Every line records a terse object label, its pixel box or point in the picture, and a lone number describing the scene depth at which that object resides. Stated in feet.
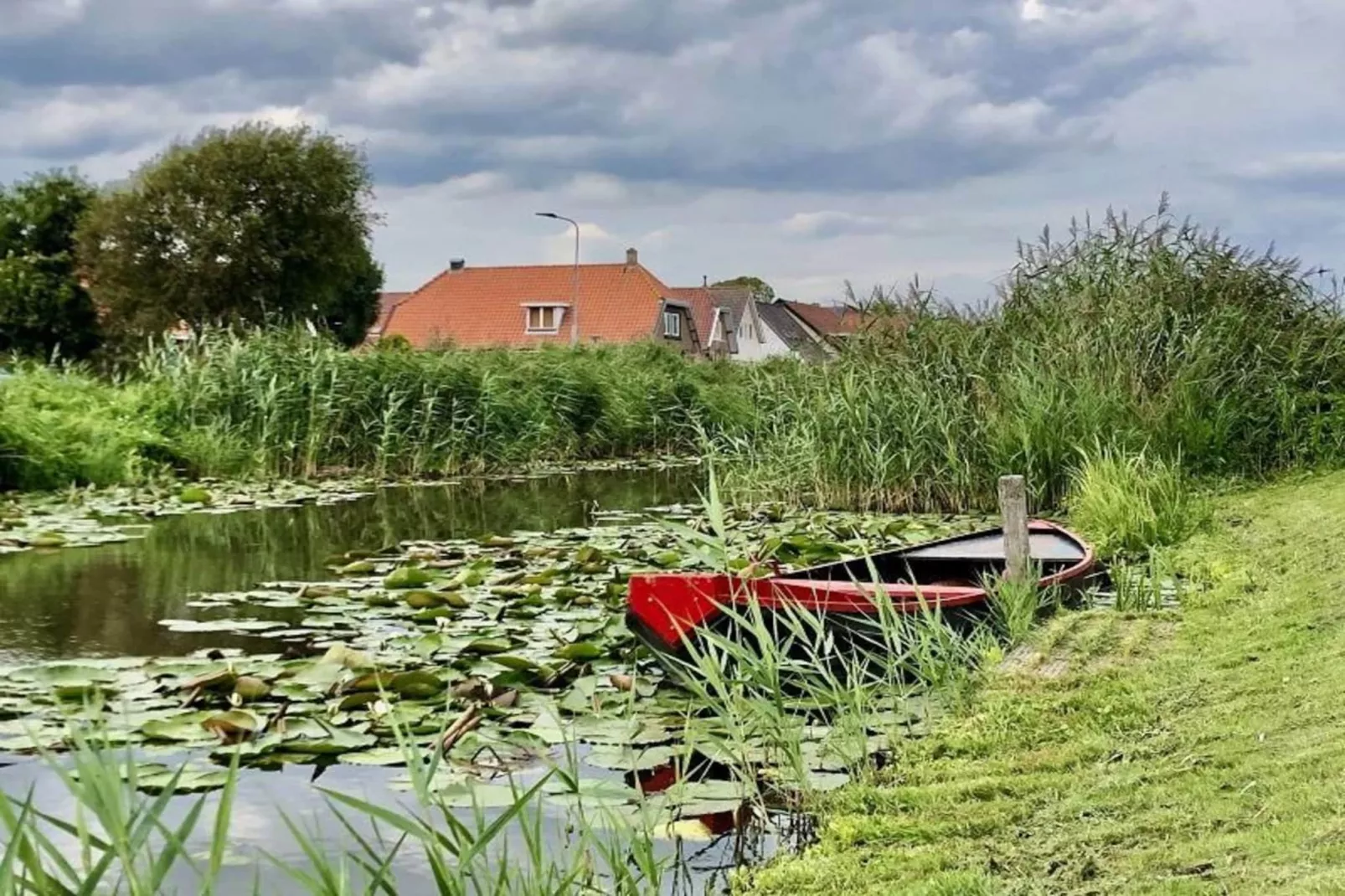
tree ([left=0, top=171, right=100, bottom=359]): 98.58
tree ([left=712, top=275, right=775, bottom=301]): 267.59
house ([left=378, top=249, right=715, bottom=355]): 158.40
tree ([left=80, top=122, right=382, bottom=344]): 97.81
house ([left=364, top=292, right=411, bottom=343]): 154.07
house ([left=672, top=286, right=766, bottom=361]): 184.24
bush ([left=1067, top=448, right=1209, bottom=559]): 30.55
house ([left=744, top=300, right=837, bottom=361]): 202.90
